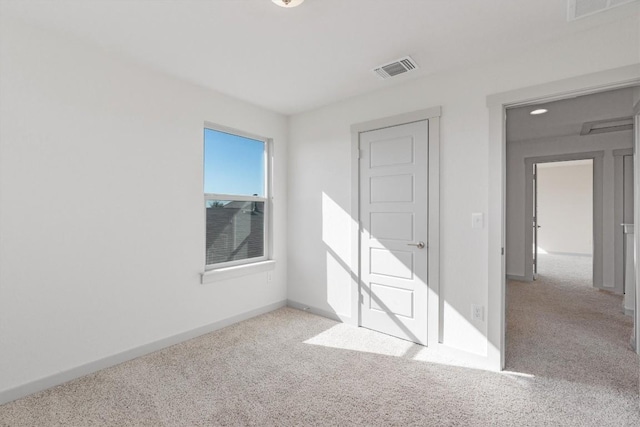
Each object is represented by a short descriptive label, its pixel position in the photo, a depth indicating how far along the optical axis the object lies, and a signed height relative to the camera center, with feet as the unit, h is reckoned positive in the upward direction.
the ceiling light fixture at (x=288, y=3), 5.94 +4.10
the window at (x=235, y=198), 11.00 +0.55
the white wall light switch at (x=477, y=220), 8.45 -0.22
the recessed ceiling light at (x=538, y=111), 12.62 +4.25
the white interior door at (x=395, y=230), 9.61 -0.60
